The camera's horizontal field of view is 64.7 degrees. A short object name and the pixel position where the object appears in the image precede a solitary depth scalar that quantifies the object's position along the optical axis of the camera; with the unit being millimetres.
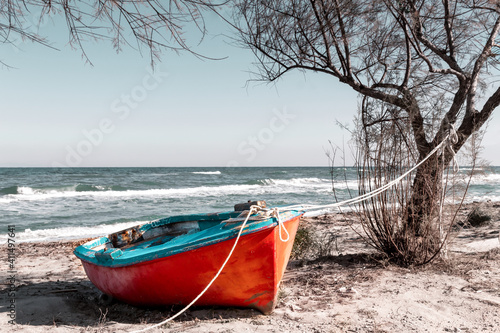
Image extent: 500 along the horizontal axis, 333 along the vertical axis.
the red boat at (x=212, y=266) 3707
